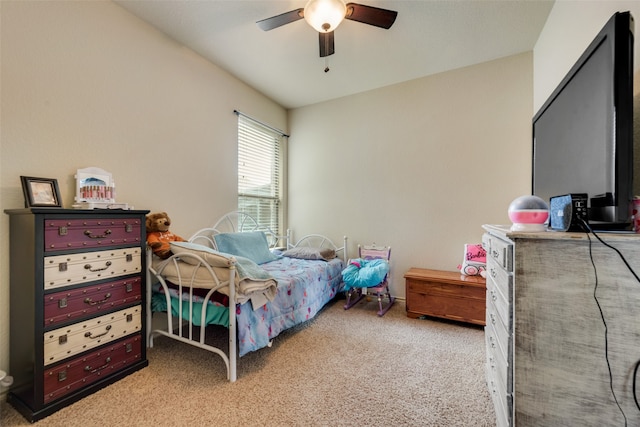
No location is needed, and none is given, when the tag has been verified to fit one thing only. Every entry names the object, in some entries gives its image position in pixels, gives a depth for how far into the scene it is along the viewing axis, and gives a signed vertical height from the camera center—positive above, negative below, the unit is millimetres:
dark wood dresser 1380 -539
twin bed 1716 -609
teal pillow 2656 -351
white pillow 1713 -280
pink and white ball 1017 -5
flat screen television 841 +326
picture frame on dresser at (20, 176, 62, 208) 1496 +116
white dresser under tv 835 -385
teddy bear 1956 -178
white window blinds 3270 +552
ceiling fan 1662 +1315
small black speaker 925 +7
